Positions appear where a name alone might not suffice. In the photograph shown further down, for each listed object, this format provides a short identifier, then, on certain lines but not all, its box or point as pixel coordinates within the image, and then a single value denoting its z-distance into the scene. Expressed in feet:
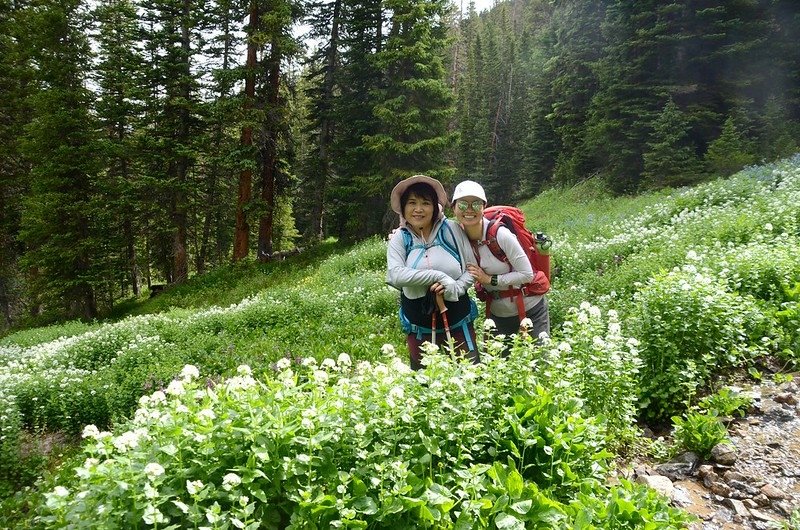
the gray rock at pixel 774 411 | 11.96
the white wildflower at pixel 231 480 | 5.99
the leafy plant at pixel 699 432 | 11.01
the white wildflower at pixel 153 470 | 5.90
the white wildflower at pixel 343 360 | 9.09
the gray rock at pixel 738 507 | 9.25
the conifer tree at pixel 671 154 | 58.59
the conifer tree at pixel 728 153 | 54.49
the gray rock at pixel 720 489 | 9.87
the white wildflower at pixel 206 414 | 6.80
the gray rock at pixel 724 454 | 10.65
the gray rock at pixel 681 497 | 9.60
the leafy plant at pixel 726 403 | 11.85
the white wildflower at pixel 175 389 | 7.60
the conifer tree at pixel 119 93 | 61.77
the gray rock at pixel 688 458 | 10.99
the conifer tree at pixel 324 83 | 71.61
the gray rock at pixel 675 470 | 10.67
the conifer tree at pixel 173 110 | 61.46
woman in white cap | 12.74
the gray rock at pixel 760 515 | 9.00
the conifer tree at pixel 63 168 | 59.41
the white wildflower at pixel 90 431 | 6.60
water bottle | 14.29
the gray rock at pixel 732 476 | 10.18
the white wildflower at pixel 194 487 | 5.79
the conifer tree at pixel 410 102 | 60.03
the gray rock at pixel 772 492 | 9.58
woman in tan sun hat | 12.56
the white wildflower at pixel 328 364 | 8.50
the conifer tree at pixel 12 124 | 63.87
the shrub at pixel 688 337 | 12.84
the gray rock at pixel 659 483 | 9.76
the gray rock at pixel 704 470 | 10.48
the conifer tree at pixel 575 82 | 90.12
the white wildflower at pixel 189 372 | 8.04
